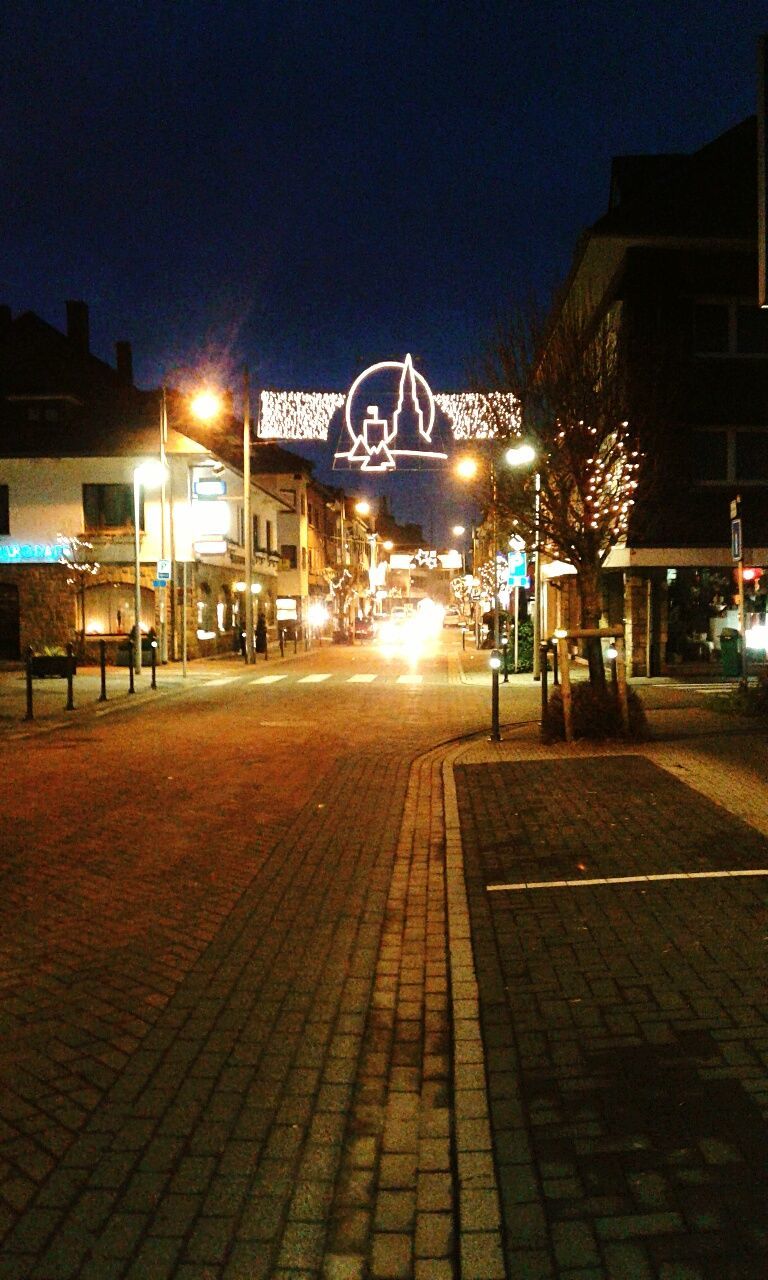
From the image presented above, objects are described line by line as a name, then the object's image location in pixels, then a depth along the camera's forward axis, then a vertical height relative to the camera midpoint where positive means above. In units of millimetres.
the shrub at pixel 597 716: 13359 -1439
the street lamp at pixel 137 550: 27172 +1540
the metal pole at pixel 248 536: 32438 +2150
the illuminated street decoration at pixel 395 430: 20828 +3503
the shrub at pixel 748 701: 14867 -1487
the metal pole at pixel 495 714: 13736 -1455
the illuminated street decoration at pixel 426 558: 83550 +3686
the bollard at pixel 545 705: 13672 -1332
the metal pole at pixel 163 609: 34862 -4
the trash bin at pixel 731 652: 24453 -1186
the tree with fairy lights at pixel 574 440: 16203 +2598
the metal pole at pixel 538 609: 27088 -145
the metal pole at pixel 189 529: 35131 +2653
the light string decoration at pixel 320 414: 19062 +3774
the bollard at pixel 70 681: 19448 -1331
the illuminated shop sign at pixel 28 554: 35625 +1924
